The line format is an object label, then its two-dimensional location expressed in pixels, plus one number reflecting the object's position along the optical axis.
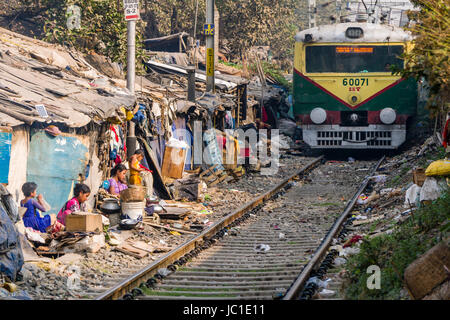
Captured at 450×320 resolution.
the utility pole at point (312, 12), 32.22
